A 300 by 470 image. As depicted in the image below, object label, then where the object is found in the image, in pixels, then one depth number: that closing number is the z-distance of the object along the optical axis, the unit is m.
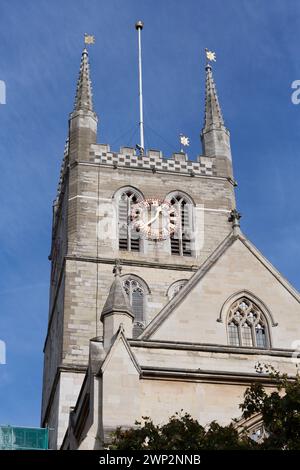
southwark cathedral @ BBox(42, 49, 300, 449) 20.56
